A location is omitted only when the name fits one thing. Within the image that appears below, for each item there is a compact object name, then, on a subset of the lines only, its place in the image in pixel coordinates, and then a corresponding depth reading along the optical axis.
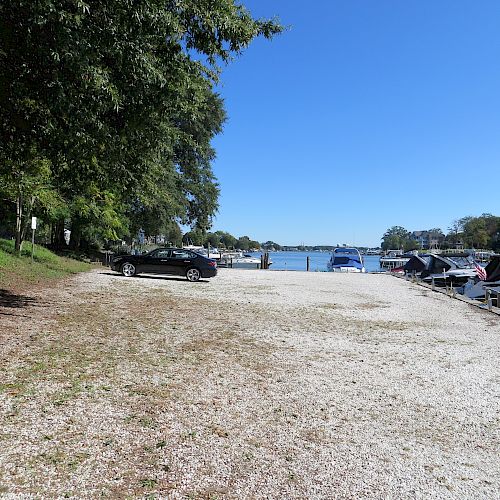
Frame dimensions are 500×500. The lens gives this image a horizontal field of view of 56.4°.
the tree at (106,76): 6.26
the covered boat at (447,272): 27.89
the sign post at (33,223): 18.59
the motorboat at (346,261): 37.81
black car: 20.94
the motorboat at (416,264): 37.59
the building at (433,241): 173.39
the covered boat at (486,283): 21.73
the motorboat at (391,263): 60.05
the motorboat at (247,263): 50.58
